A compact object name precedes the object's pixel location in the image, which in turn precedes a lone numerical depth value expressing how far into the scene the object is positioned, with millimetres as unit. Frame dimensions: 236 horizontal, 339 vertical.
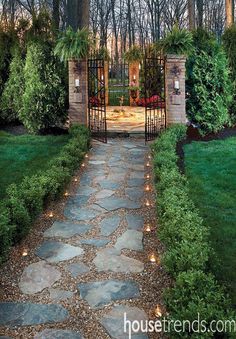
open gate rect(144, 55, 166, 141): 10391
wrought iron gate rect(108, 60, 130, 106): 19094
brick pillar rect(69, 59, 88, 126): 10104
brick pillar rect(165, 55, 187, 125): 10109
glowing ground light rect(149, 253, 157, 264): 4280
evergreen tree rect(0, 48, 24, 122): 11516
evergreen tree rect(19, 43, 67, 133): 10727
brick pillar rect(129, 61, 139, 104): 17916
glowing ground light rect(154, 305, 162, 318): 3336
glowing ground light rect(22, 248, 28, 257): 4403
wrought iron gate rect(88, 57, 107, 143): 10188
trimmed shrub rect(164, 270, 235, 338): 2738
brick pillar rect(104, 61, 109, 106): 17639
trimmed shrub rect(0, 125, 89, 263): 4223
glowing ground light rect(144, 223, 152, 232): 5067
